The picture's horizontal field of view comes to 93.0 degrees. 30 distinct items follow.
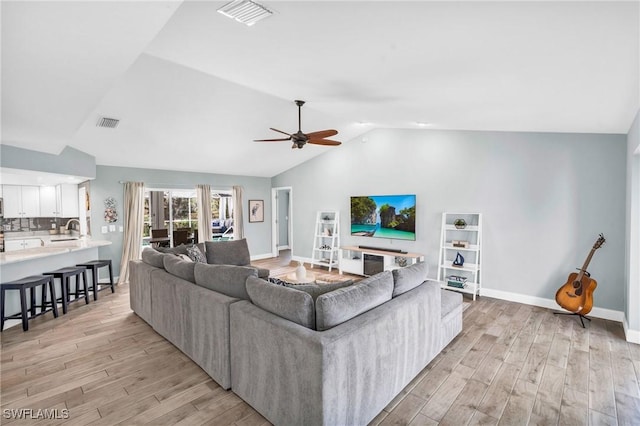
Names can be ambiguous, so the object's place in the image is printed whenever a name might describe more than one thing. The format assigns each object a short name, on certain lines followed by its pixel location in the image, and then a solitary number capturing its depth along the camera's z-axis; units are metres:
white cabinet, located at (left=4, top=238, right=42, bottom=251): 6.09
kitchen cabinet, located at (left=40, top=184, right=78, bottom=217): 6.63
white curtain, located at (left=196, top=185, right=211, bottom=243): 7.60
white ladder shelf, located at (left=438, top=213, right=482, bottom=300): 5.27
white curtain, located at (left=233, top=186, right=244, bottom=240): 8.24
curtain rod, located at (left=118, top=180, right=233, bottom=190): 6.77
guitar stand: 4.03
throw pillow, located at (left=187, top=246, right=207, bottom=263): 4.78
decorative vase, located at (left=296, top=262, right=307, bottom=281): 4.83
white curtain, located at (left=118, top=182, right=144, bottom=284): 6.32
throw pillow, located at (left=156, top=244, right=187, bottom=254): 4.74
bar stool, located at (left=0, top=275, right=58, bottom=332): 3.79
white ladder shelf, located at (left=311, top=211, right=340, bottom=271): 7.51
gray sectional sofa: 1.93
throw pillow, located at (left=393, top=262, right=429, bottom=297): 2.75
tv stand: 6.04
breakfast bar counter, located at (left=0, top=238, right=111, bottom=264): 3.87
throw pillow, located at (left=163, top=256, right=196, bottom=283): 3.33
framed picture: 8.65
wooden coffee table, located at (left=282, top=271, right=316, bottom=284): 4.71
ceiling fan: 4.09
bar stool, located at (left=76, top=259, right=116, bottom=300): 5.08
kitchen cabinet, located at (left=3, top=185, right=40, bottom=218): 6.26
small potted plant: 5.41
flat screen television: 6.21
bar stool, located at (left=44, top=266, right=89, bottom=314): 4.41
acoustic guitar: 3.99
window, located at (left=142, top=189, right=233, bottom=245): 7.13
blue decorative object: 5.41
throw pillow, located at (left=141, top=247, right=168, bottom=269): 3.94
